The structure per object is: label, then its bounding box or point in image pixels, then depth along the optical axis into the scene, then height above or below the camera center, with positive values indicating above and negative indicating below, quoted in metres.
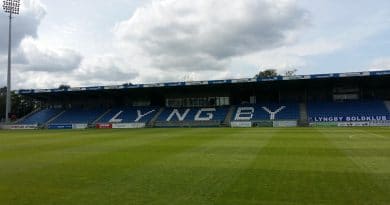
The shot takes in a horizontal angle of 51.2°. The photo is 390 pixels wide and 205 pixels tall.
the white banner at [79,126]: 58.59 -0.45
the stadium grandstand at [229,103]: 51.62 +2.68
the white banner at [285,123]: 49.53 -0.38
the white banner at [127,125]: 56.28 -0.41
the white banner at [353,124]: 47.62 -0.58
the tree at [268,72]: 98.50 +11.73
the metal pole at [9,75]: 60.20 +7.20
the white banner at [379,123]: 46.56 -0.51
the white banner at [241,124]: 51.27 -0.42
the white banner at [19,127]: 60.23 -0.48
